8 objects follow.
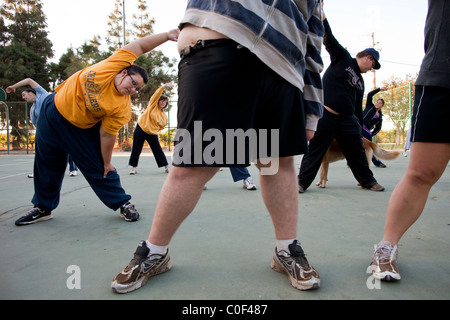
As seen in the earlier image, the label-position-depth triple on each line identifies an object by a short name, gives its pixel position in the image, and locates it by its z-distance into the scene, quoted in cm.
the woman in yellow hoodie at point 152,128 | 629
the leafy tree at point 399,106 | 1573
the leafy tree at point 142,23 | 3048
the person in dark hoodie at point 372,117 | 758
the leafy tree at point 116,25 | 3083
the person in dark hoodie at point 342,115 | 401
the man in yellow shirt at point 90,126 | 254
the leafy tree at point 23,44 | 2595
